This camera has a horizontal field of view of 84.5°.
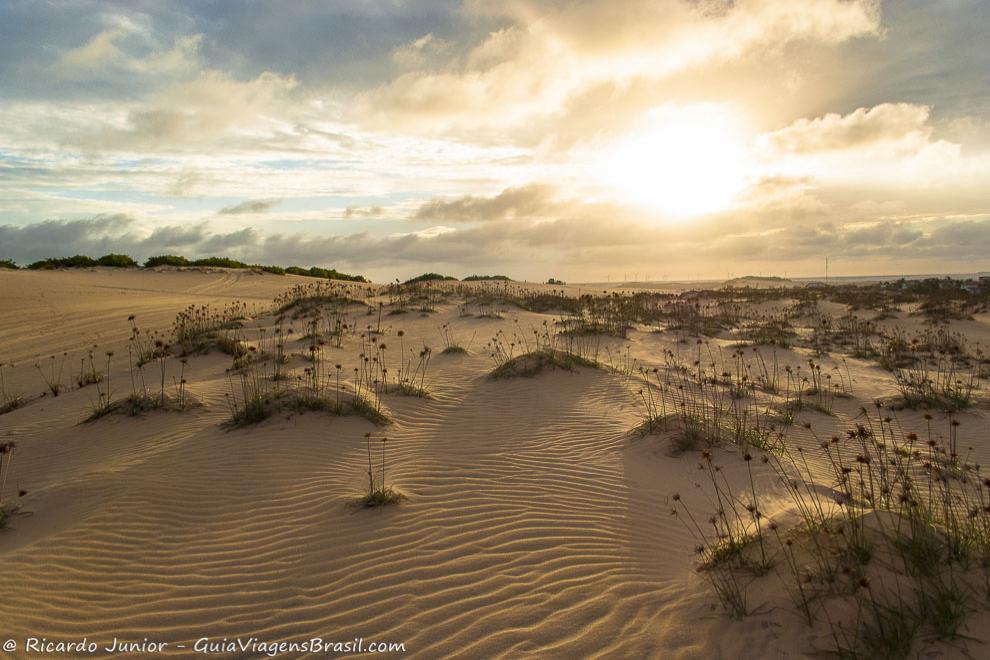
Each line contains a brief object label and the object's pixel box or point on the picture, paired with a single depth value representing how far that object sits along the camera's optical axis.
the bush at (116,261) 31.30
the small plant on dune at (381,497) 4.64
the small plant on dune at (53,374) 9.20
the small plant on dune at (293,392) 6.89
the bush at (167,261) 32.94
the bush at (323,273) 37.98
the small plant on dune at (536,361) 9.31
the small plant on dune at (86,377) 9.30
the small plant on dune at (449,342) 11.59
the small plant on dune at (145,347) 10.96
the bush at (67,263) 30.78
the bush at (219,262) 34.22
